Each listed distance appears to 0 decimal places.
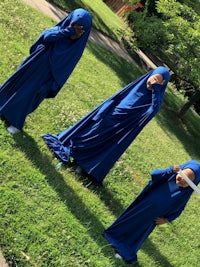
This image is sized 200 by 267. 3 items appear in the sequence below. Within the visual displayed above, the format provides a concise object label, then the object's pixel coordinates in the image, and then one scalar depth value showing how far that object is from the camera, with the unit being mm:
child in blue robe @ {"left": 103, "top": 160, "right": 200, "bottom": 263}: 5508
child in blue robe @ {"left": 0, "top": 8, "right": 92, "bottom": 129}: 6125
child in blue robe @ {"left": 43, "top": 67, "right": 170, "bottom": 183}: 6230
